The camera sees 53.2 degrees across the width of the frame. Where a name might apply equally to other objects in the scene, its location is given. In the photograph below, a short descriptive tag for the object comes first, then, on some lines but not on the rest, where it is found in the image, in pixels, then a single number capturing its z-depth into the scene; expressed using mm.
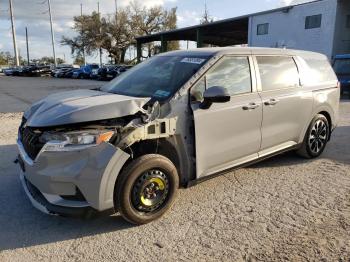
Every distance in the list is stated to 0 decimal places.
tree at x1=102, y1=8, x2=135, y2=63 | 57406
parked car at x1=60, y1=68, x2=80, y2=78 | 42225
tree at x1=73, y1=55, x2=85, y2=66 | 63944
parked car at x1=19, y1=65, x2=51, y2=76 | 49156
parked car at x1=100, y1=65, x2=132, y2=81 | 32469
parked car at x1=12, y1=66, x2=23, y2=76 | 50238
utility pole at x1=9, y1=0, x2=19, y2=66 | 58078
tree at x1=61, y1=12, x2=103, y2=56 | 57844
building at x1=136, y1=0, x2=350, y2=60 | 23172
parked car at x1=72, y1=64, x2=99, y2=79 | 38125
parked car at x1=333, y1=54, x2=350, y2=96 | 15820
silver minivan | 3244
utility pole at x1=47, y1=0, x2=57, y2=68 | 56750
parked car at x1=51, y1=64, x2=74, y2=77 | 45088
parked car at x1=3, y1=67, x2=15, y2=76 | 52194
